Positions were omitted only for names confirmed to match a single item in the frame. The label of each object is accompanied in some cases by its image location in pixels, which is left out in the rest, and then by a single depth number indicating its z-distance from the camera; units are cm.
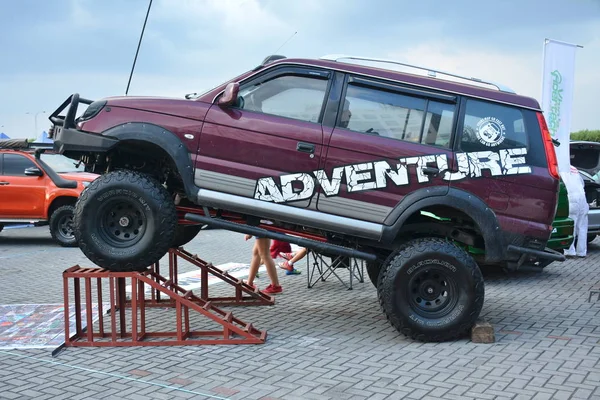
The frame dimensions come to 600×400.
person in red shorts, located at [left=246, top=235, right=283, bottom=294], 893
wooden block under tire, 667
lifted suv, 649
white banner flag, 1309
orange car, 1367
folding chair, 978
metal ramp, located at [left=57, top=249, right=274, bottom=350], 647
